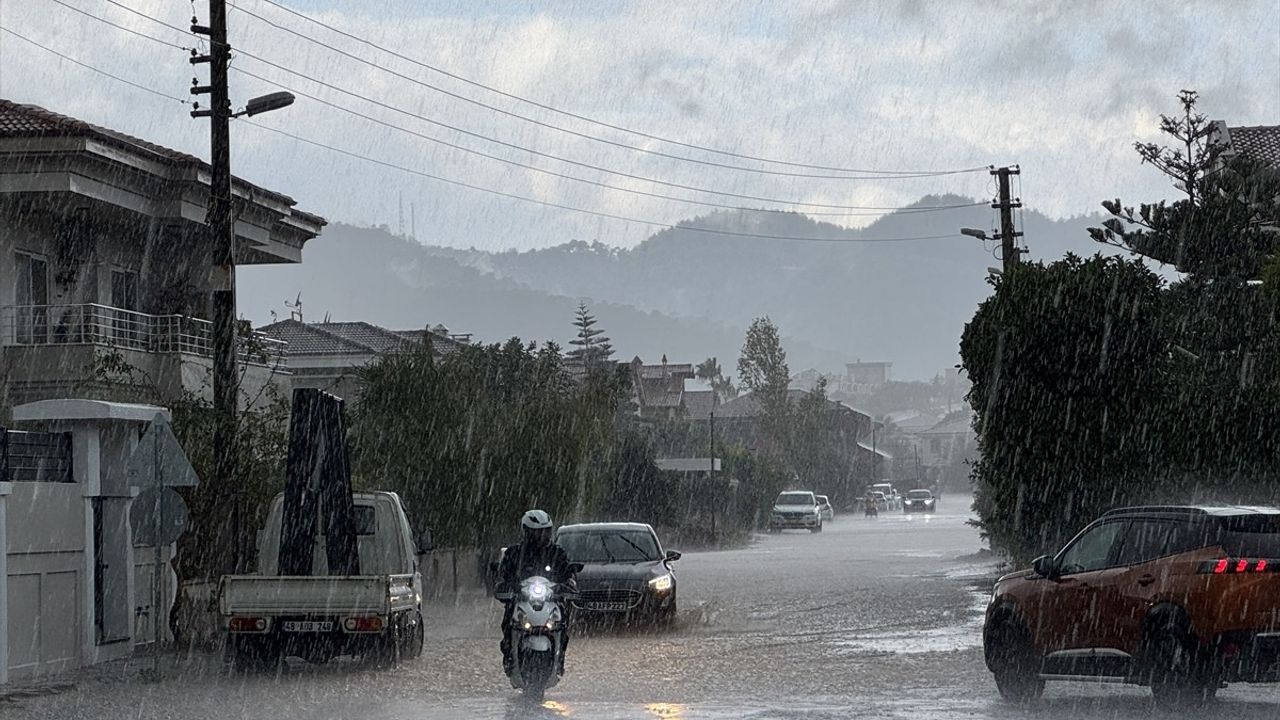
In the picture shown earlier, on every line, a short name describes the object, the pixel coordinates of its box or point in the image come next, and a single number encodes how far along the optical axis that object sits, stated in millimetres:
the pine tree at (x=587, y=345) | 120125
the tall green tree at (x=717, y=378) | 158250
